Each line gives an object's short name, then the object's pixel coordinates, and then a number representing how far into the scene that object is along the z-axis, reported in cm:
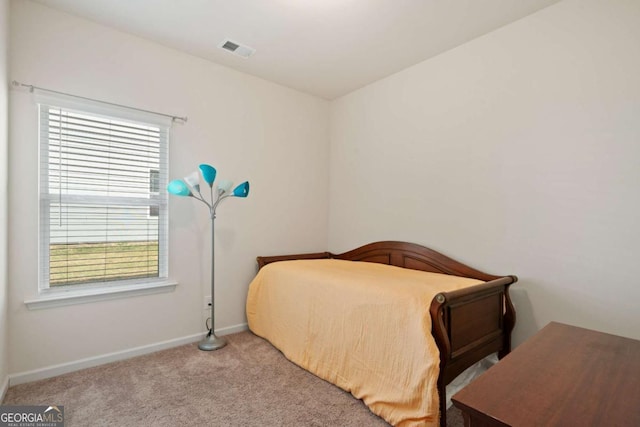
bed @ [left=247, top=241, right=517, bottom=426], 159
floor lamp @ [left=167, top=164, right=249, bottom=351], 247
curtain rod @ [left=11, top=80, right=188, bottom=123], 206
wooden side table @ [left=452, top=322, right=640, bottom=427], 78
